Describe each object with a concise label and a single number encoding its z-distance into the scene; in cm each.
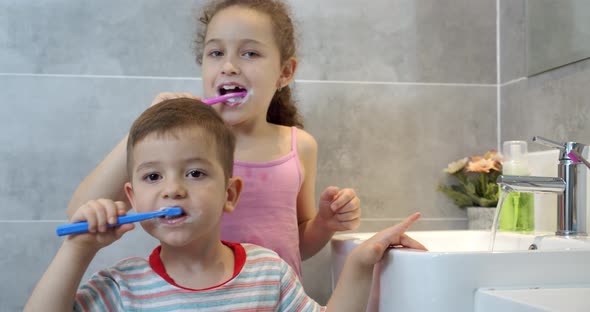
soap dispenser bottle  130
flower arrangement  149
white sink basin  83
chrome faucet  115
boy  86
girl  116
